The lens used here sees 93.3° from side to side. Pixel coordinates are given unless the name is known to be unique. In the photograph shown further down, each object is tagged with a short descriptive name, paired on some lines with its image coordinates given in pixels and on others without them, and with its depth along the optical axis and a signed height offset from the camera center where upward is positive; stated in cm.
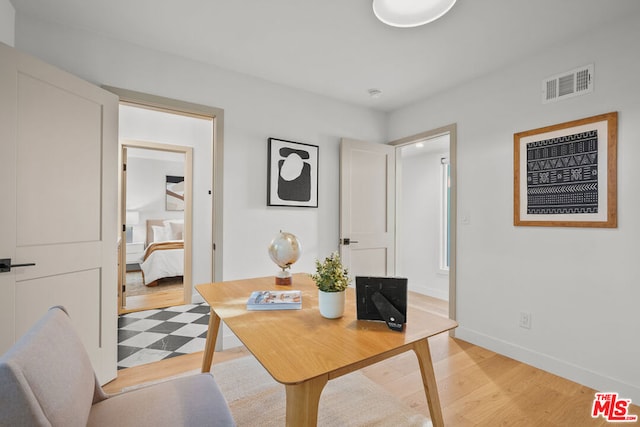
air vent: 214 +98
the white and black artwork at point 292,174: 291 +41
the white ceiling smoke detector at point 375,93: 311 +129
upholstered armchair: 69 -51
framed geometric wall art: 204 +32
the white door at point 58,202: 160 +7
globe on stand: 178 -22
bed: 465 -74
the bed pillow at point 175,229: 597 -29
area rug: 173 -117
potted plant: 125 -31
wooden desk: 89 -44
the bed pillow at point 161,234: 602 -39
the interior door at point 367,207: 332 +9
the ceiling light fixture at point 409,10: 155 +109
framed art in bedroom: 634 +48
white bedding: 465 -78
